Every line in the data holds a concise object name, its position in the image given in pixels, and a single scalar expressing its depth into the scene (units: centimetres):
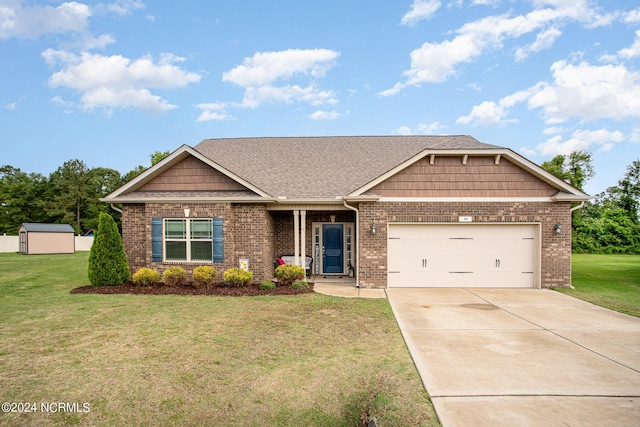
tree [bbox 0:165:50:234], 4512
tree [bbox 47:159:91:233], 4694
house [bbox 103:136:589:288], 1100
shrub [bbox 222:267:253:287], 1076
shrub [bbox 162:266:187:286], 1094
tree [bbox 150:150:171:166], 2880
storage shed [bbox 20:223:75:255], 2594
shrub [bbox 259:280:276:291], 1060
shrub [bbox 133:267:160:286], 1091
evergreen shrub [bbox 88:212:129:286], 1091
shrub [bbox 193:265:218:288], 1076
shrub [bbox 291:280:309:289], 1075
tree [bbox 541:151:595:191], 3228
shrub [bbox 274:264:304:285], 1137
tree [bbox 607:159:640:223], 3158
